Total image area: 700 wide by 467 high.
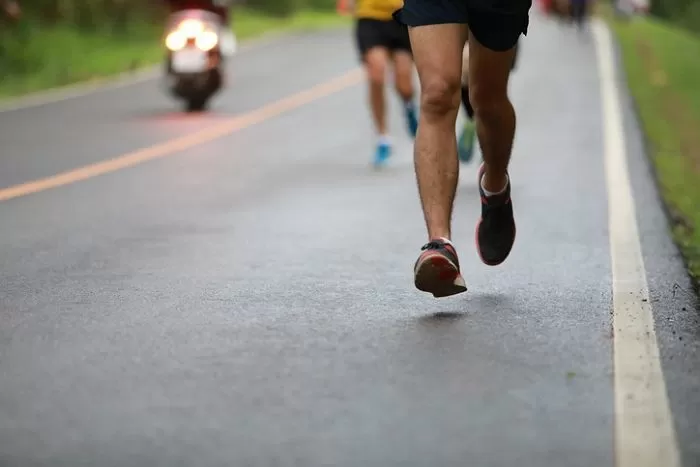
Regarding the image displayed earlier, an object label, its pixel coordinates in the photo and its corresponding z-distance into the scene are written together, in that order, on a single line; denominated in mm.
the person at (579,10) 38344
